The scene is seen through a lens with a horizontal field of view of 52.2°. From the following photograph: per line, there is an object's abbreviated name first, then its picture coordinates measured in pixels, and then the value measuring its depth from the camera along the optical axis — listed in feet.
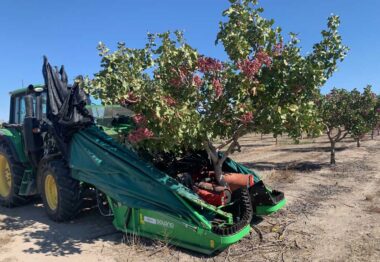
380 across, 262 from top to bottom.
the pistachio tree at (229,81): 18.33
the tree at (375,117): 55.01
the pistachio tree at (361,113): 50.88
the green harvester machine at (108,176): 17.89
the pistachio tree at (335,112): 50.16
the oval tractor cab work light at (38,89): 26.09
